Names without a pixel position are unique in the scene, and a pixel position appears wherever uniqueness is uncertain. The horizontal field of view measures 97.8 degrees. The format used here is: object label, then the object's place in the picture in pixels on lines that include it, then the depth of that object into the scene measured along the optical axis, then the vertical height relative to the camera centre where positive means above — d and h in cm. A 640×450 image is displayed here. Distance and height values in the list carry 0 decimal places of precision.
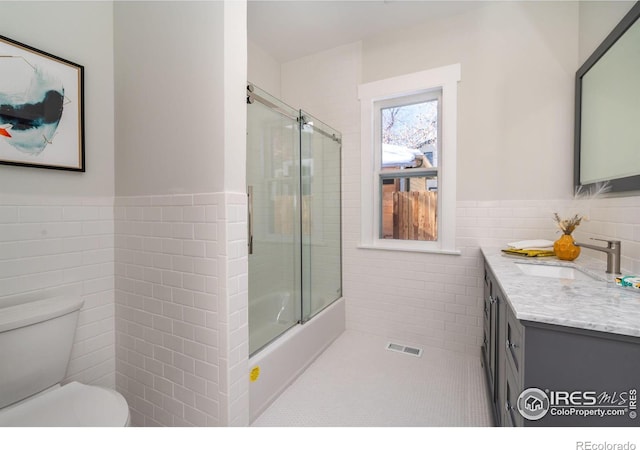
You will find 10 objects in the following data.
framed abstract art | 127 +52
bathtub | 162 -98
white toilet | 111 -71
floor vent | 231 -114
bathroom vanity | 75 -41
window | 229 +49
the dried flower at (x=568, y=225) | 169 -6
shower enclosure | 186 -2
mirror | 133 +58
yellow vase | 164 -20
